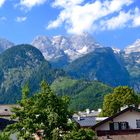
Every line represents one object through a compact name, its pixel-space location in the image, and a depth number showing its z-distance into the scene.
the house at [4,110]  84.68
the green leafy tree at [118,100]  72.59
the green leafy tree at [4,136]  24.59
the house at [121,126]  40.10
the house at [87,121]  43.06
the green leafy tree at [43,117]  24.99
